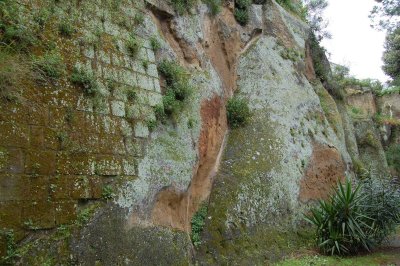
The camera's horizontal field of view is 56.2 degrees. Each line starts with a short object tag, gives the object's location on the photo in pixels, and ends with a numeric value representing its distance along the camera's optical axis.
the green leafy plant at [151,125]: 6.44
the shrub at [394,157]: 18.20
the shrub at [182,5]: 8.59
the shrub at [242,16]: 11.34
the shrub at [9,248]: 4.13
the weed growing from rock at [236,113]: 9.54
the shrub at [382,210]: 8.40
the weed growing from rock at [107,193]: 5.30
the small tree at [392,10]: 16.89
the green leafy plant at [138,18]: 7.41
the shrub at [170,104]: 6.94
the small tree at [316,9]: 26.99
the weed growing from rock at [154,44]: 7.43
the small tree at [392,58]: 28.25
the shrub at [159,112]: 6.70
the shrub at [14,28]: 5.12
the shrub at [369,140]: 16.89
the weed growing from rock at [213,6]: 9.90
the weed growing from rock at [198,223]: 7.14
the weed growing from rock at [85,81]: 5.68
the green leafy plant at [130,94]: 6.36
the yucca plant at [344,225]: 8.08
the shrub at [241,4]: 11.52
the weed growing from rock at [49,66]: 5.26
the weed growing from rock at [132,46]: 6.87
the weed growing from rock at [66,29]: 5.91
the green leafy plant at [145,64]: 6.96
